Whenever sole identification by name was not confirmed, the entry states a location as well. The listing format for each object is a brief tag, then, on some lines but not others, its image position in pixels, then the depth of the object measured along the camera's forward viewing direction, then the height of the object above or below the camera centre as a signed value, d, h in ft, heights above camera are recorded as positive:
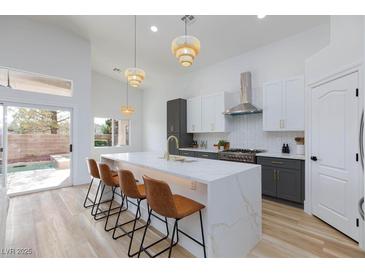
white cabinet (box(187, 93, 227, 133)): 14.84 +2.17
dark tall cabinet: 17.80 +1.41
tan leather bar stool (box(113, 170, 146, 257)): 6.66 -1.91
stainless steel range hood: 13.19 +3.12
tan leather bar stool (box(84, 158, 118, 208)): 9.75 -1.82
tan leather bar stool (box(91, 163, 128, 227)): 8.47 -1.96
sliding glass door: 12.80 -0.93
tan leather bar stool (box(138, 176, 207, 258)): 5.00 -2.00
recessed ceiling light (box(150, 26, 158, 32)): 12.26 +7.57
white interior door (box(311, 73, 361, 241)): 7.05 -0.76
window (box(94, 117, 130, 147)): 22.21 +0.55
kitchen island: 5.19 -2.16
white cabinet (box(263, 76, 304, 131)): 10.69 +2.02
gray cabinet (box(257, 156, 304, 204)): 9.89 -2.48
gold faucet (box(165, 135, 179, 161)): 8.99 -1.02
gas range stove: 11.81 -1.32
